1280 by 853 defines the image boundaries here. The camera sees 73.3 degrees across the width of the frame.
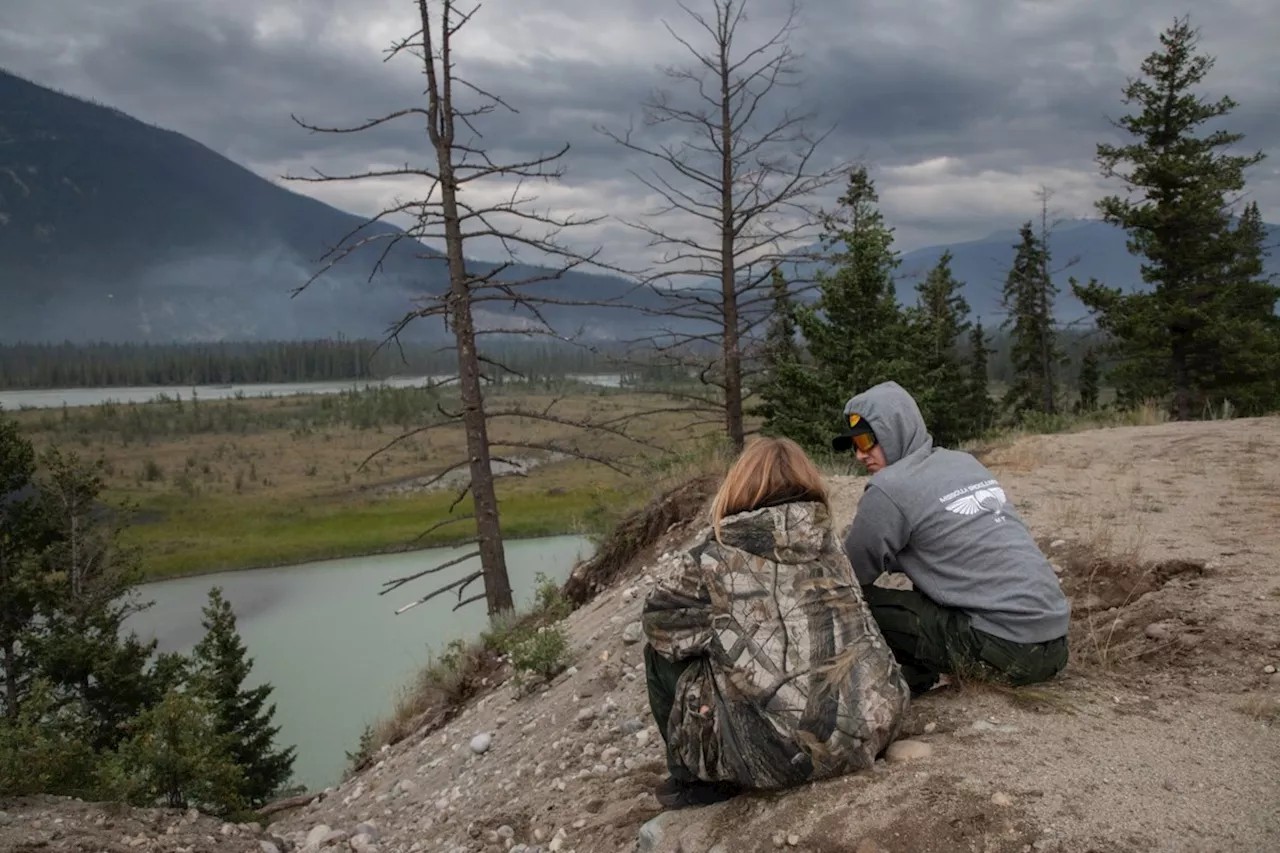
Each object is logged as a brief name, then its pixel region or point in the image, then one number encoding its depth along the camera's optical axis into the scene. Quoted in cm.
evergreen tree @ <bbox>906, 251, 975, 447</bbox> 3105
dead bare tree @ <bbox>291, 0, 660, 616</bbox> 1250
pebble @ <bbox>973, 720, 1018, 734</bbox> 394
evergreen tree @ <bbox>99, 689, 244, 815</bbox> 657
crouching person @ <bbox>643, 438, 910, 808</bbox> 346
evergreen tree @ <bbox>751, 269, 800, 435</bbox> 1727
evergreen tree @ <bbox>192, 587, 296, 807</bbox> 1596
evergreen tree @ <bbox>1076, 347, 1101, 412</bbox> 4847
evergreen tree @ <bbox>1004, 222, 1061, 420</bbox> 4084
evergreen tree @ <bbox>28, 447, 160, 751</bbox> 1573
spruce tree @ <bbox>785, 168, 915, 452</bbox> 2075
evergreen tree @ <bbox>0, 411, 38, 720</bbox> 1714
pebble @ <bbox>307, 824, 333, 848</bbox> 627
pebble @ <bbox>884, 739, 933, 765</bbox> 377
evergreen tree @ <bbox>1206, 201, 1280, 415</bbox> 2341
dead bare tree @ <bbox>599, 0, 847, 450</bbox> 1546
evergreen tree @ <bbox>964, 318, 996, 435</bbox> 4397
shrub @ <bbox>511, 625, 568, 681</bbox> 762
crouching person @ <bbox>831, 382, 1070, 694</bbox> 396
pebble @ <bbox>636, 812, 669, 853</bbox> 387
